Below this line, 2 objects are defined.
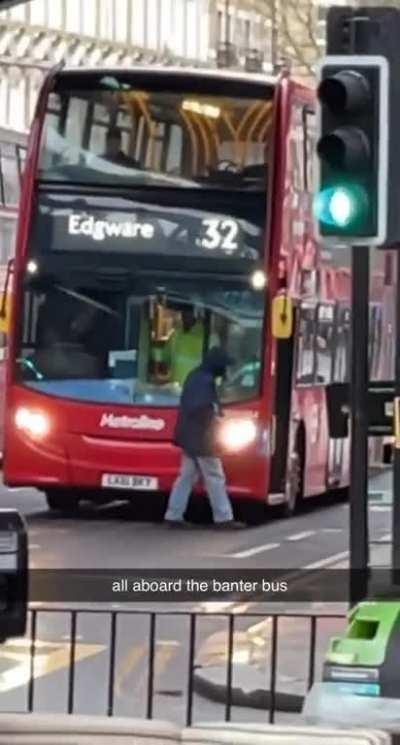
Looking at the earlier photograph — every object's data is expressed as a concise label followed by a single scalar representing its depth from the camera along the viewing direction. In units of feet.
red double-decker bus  109.16
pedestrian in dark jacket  106.42
